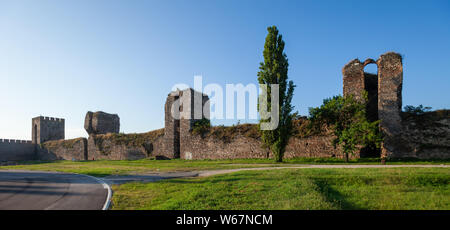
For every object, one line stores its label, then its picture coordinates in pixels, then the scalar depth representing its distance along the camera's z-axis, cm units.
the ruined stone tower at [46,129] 5194
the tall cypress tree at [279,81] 2125
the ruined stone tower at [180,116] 3052
